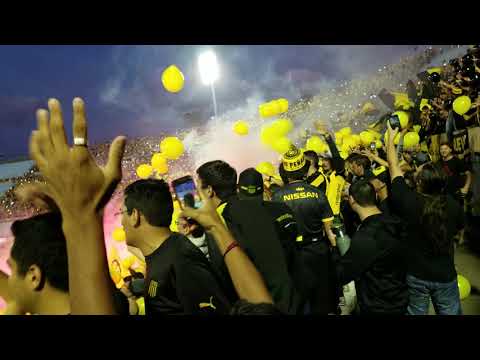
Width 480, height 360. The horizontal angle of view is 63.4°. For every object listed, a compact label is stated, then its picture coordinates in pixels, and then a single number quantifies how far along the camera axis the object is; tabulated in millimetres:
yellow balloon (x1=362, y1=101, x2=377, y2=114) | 10188
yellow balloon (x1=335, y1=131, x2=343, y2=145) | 7138
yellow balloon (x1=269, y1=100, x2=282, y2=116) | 5848
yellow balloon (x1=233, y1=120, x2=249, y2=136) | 5997
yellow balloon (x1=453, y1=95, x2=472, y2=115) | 5246
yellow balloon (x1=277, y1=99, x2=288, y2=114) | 5883
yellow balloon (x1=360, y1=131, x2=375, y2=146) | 6548
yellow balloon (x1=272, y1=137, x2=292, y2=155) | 4806
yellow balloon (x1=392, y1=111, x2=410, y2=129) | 5236
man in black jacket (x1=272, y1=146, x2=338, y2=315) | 2805
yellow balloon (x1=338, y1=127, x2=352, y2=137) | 7290
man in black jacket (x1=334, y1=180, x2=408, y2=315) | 2146
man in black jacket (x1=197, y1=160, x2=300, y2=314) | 1960
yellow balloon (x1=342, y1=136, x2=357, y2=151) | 6427
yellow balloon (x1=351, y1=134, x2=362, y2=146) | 6470
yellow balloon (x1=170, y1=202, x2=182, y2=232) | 3888
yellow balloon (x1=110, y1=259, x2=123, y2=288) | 3943
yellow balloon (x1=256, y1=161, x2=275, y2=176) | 5422
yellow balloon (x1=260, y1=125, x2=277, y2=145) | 5273
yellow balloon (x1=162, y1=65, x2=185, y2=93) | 4492
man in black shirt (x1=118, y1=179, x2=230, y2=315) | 1505
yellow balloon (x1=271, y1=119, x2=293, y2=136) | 5281
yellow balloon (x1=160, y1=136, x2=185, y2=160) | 4953
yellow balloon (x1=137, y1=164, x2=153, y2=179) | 5500
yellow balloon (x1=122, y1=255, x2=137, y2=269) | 4668
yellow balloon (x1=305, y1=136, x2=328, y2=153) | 6086
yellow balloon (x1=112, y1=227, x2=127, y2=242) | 5047
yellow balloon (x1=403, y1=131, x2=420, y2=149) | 5250
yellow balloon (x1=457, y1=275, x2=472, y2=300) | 3596
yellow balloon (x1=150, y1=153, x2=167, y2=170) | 5270
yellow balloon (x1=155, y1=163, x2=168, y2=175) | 5344
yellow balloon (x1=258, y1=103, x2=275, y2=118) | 5816
